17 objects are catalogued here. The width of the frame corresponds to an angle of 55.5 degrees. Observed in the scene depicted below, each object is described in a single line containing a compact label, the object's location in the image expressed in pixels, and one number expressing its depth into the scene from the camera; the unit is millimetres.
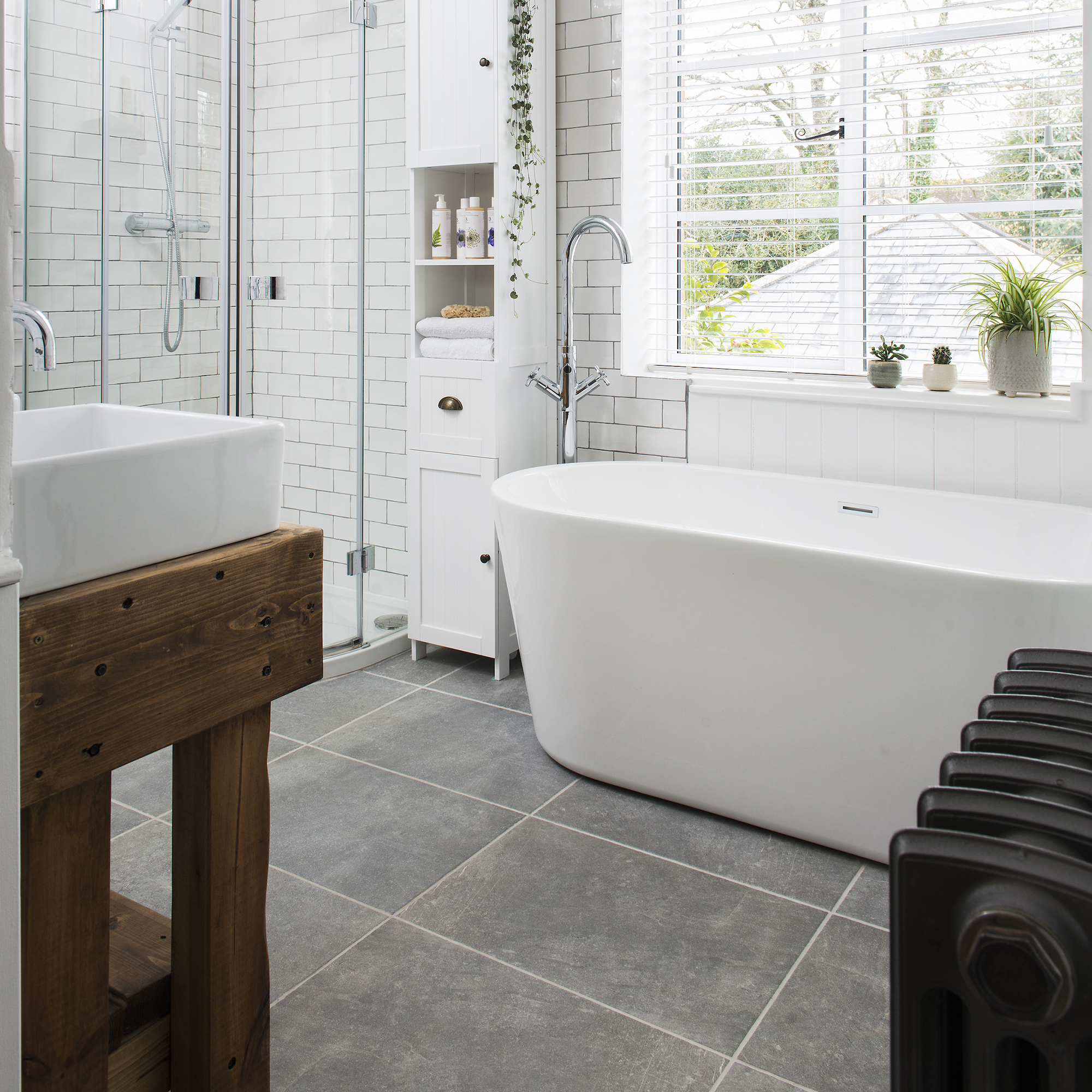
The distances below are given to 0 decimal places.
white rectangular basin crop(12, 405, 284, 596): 1104
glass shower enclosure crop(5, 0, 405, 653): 2789
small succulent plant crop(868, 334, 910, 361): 3182
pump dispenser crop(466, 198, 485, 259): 3438
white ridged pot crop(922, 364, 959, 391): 3070
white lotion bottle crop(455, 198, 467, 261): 3445
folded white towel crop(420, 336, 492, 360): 3406
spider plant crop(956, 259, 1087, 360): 2883
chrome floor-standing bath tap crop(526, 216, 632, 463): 3354
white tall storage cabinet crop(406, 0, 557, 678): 3324
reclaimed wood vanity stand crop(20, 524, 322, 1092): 1126
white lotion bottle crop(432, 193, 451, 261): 3484
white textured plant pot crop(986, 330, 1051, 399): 2910
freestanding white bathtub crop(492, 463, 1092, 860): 2133
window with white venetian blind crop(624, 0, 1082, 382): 2998
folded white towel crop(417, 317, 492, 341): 3420
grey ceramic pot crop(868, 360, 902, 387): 3150
